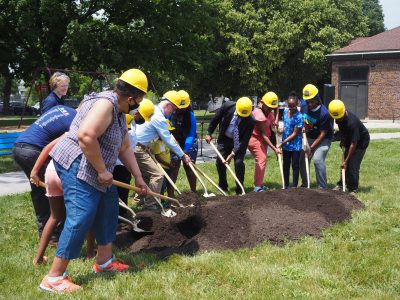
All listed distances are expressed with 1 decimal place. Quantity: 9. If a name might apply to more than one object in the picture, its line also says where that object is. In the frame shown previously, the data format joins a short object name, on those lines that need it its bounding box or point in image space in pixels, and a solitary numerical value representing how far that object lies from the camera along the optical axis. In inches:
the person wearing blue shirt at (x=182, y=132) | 295.6
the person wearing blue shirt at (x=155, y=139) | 251.3
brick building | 1210.6
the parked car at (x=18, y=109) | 1824.6
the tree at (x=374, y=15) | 2276.1
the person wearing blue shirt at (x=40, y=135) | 194.1
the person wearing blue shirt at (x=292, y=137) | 325.4
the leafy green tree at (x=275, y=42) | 1279.5
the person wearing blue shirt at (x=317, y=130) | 304.3
